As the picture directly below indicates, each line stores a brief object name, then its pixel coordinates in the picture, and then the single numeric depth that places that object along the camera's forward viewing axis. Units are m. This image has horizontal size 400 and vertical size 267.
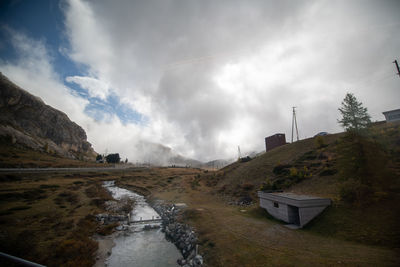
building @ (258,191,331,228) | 23.19
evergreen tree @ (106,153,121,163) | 183.00
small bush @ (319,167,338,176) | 36.92
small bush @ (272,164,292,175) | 49.22
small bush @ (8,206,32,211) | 29.90
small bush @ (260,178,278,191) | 41.72
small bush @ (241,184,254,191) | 48.40
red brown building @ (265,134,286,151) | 81.69
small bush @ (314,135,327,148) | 55.81
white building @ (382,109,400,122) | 56.34
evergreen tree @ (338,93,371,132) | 26.28
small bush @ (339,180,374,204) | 22.22
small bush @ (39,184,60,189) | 46.94
